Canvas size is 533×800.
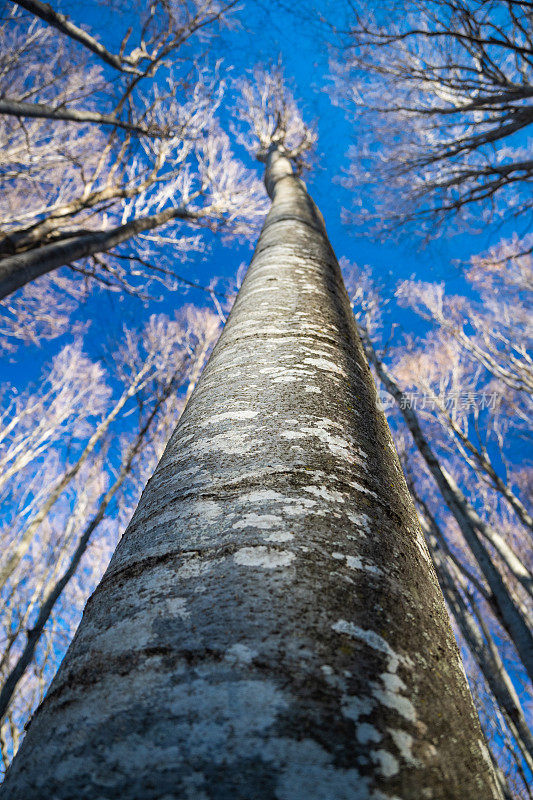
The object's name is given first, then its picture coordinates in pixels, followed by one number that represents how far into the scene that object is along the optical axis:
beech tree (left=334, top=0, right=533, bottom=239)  3.95
